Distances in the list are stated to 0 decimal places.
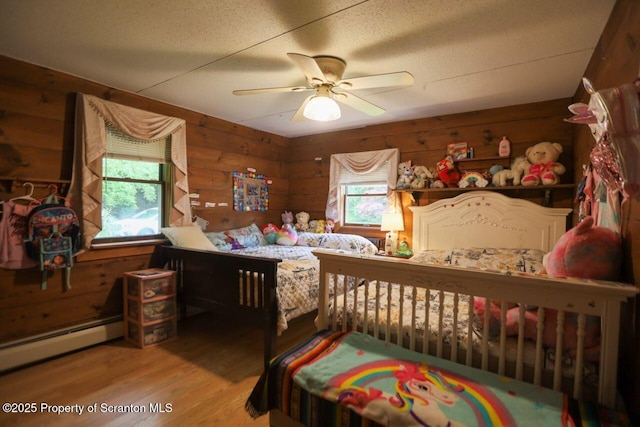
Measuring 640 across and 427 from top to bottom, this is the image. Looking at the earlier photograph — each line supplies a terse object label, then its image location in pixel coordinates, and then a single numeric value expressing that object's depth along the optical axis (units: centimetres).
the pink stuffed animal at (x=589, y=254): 135
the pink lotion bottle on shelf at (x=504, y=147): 319
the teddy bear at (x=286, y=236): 410
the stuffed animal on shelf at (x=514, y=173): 304
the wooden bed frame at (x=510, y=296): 118
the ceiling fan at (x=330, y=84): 198
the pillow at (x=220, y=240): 350
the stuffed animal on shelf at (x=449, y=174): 344
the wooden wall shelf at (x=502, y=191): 292
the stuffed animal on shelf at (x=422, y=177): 362
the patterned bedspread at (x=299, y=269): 250
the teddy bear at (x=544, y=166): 284
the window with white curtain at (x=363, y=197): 410
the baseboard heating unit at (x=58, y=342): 225
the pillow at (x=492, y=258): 261
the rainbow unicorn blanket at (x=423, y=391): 109
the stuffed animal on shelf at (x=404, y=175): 370
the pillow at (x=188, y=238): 311
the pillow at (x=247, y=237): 375
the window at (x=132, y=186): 289
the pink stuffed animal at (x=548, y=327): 130
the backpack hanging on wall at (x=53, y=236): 234
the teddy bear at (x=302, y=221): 454
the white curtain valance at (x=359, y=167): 385
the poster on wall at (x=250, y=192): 405
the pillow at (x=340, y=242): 380
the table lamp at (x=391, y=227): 369
